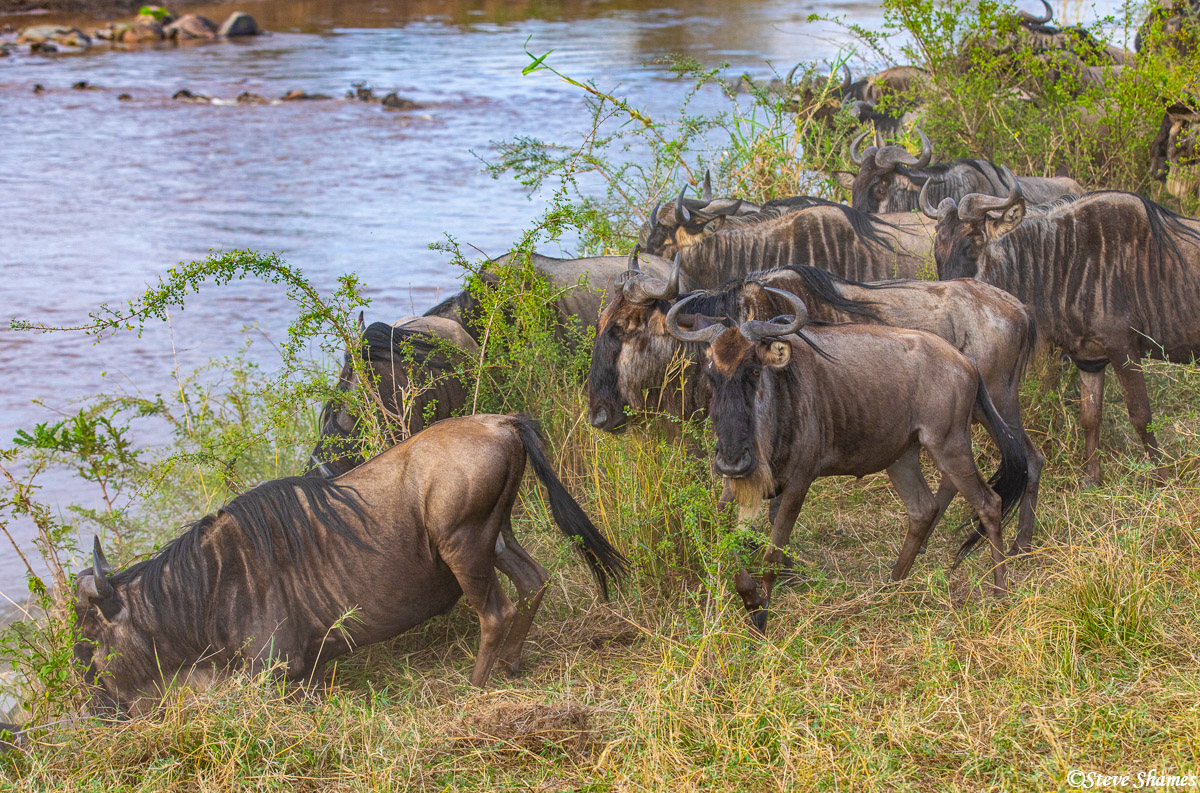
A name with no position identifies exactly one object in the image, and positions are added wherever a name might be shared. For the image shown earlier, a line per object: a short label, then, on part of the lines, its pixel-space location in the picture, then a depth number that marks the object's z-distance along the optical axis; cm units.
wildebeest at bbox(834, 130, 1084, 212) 1436
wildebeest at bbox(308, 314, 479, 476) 1031
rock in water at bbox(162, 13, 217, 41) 5406
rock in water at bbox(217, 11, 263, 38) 5416
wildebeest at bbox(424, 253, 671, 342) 1254
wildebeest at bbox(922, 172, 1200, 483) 1111
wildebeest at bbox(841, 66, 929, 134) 1866
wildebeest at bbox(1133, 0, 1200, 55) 1505
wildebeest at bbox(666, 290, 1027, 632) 816
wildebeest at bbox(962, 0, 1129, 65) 1720
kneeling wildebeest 821
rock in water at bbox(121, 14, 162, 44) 5253
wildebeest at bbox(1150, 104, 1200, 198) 1495
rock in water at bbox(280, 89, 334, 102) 4024
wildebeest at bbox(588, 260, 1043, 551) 966
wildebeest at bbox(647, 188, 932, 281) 1273
